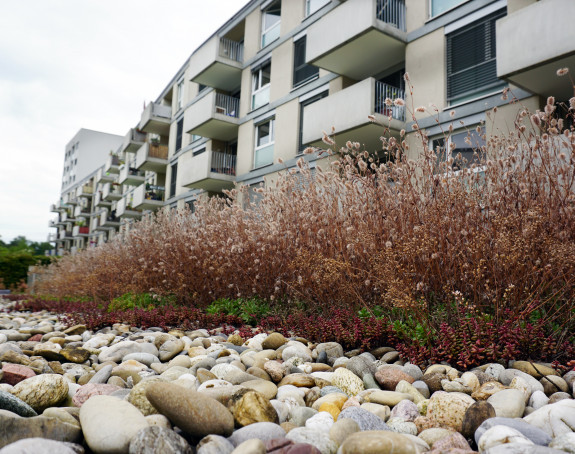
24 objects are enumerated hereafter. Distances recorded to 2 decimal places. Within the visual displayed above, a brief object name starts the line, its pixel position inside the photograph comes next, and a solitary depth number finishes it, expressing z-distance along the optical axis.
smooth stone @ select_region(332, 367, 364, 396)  2.91
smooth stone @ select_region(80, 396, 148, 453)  1.88
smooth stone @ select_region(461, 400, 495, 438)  2.16
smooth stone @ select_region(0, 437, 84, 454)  1.69
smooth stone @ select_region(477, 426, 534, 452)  1.92
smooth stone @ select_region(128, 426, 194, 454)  1.79
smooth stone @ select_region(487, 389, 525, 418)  2.33
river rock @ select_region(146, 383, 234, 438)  2.04
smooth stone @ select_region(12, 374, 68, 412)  2.47
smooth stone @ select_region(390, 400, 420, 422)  2.38
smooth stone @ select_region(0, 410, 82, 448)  1.87
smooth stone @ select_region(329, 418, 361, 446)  2.02
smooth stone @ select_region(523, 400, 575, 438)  2.10
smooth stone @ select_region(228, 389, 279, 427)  2.21
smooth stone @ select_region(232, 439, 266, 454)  1.78
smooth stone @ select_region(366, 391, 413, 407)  2.58
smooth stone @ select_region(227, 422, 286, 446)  2.04
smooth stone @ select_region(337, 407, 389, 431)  2.18
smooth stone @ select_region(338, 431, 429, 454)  1.76
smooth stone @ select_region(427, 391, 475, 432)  2.28
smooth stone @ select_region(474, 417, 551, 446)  2.00
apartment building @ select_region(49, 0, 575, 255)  8.41
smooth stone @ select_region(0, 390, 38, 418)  2.20
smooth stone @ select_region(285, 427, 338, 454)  1.94
